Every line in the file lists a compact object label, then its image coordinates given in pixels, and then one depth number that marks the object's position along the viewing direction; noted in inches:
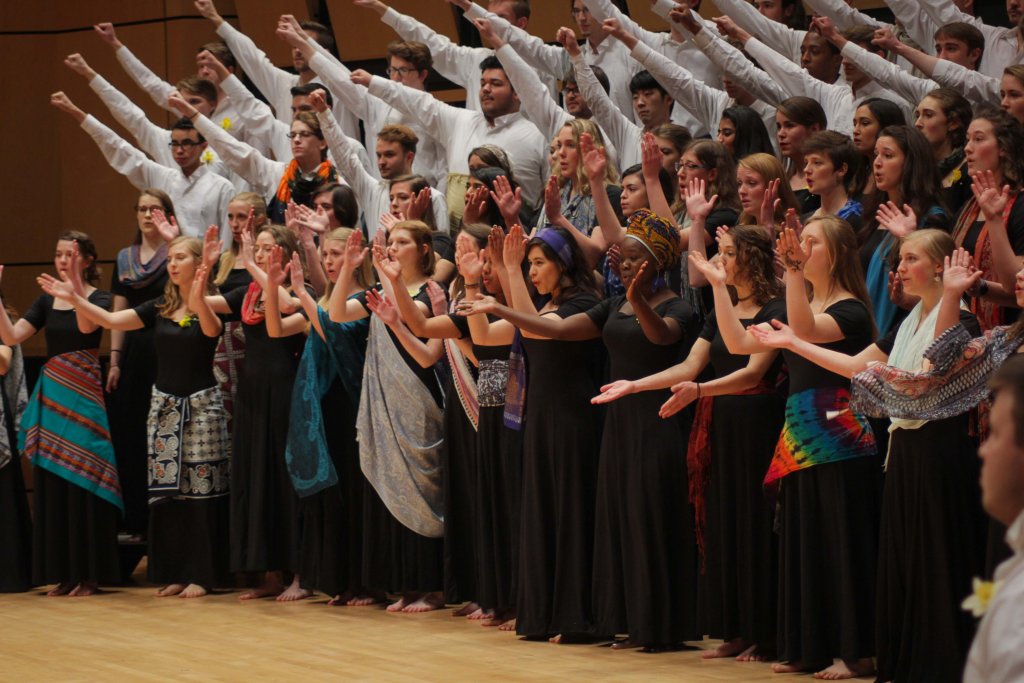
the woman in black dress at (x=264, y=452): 473.7
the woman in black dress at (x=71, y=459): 499.5
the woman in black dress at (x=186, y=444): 485.7
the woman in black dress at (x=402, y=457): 446.0
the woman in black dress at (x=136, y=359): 520.1
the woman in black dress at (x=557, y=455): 387.5
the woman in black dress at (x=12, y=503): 509.0
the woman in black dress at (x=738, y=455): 355.3
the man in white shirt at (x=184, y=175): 571.5
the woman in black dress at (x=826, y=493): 333.4
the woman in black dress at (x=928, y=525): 310.2
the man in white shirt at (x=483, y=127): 494.9
